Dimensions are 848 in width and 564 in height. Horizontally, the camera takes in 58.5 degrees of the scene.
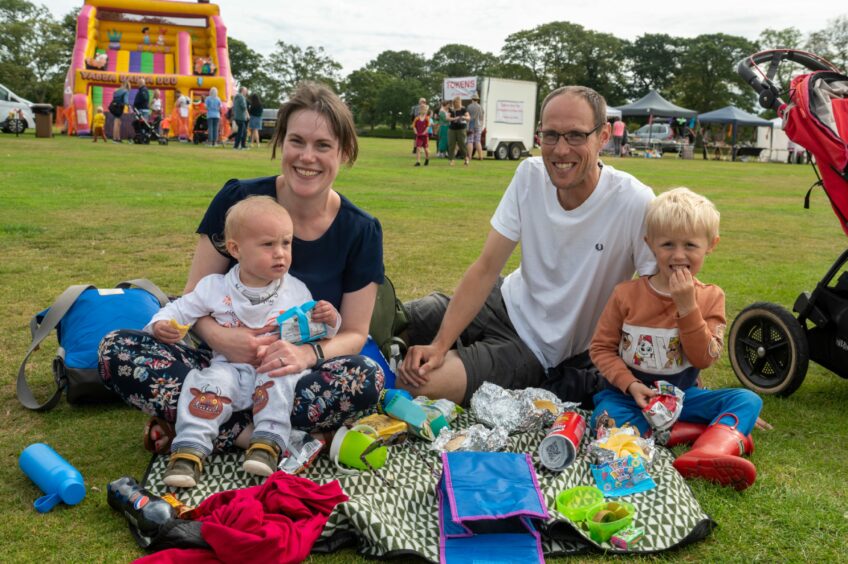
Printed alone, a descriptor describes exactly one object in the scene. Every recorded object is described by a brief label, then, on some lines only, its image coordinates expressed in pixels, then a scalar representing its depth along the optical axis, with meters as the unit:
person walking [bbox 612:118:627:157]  31.95
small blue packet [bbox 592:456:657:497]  2.80
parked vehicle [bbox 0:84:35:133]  24.67
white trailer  25.97
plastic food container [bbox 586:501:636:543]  2.46
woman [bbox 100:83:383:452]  2.96
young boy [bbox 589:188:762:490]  3.16
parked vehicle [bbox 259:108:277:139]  31.65
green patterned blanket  2.40
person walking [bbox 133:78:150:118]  22.39
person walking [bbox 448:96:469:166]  20.15
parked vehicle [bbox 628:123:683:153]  39.56
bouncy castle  26.30
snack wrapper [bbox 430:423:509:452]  3.15
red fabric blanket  2.18
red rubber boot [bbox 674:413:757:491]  2.80
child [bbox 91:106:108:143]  22.91
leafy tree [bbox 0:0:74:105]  57.67
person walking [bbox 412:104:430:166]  20.05
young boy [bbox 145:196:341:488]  2.84
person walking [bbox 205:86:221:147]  22.20
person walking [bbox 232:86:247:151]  22.11
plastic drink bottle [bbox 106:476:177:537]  2.37
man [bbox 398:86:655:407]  3.54
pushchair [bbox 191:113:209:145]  25.83
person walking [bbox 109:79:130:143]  21.56
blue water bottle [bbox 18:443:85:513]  2.57
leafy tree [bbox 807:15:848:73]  64.56
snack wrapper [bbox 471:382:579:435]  3.35
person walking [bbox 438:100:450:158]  22.72
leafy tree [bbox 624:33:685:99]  86.88
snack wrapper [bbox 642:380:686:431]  3.14
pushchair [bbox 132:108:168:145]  23.42
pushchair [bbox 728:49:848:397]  3.56
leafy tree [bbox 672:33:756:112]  74.31
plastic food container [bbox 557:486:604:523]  2.58
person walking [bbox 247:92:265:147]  22.41
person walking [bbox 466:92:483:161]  22.16
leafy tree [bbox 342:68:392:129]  75.75
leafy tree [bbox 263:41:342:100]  84.31
